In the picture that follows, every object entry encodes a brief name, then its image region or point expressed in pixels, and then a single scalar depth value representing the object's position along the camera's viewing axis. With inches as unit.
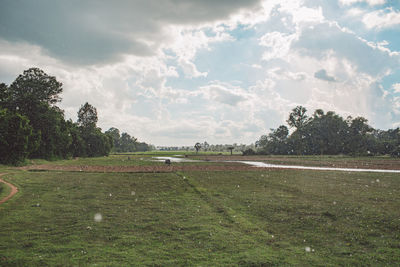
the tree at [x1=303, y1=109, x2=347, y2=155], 4399.6
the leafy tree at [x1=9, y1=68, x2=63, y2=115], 2221.9
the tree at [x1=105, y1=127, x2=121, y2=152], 7356.3
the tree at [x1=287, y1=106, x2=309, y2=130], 5196.9
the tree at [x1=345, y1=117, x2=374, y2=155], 4203.0
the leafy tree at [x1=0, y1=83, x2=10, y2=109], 1527.2
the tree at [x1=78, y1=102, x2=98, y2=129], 3794.3
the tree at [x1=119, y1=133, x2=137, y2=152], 7714.6
